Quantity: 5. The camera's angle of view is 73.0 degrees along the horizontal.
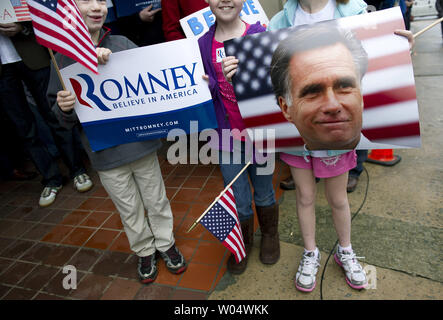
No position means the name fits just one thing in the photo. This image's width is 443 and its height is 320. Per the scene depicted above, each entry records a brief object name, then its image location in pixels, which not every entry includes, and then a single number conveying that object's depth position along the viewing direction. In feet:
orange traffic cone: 10.16
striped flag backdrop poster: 4.30
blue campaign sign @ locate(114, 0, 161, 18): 10.48
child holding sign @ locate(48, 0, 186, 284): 5.63
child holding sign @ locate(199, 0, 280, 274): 5.41
